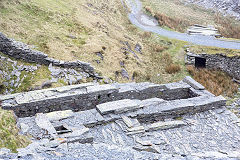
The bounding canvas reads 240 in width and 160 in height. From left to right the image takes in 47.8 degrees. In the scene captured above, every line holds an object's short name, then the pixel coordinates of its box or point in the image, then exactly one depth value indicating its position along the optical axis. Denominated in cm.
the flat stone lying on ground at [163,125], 1260
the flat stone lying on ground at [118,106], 1268
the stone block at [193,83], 1623
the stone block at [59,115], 1184
